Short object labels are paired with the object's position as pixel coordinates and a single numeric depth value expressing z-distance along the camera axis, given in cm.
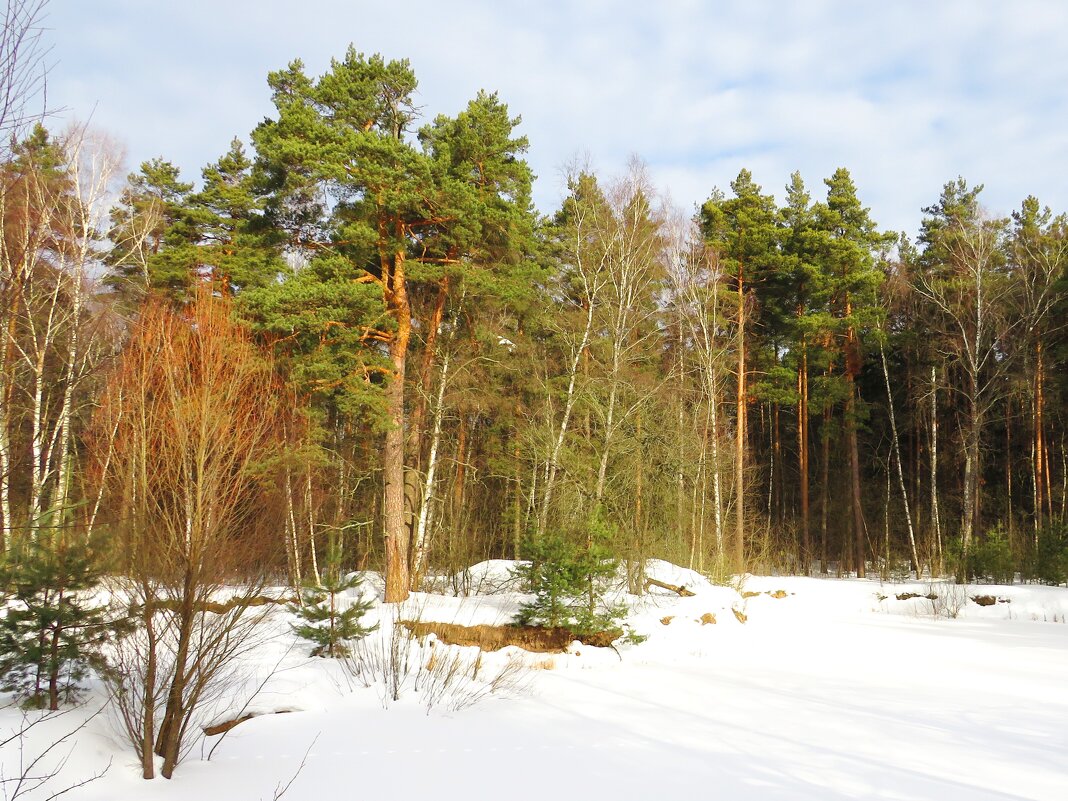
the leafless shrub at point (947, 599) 1620
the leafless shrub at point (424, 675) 763
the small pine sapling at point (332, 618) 876
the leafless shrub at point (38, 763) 430
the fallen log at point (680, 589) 1455
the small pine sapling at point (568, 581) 1120
